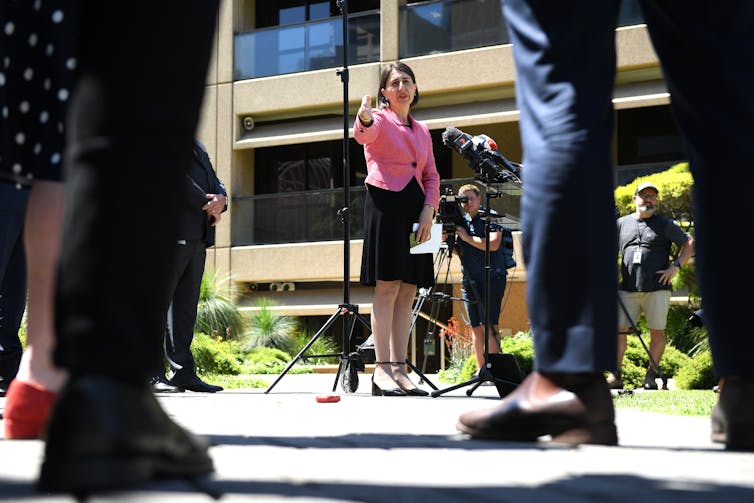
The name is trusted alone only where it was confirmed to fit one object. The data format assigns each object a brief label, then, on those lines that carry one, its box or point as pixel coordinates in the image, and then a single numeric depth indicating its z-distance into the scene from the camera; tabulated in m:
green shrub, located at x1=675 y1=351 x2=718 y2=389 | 7.77
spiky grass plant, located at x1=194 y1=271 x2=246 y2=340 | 15.48
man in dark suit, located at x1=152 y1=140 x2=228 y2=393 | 6.03
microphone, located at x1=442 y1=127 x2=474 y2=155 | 6.16
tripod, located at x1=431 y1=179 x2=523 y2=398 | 5.12
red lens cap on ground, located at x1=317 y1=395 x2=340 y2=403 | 4.49
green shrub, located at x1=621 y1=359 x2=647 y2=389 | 8.48
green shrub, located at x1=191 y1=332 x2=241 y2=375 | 10.19
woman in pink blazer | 5.45
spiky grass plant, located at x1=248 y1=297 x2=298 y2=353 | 16.41
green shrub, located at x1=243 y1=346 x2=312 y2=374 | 12.40
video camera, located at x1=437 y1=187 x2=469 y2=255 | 6.71
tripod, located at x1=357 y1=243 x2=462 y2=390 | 5.95
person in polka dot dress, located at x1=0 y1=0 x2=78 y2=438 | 2.04
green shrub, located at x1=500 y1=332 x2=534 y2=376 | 8.18
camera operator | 8.23
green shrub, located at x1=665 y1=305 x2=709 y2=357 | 11.23
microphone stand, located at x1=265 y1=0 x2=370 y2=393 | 6.21
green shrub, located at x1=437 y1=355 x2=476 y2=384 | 8.73
